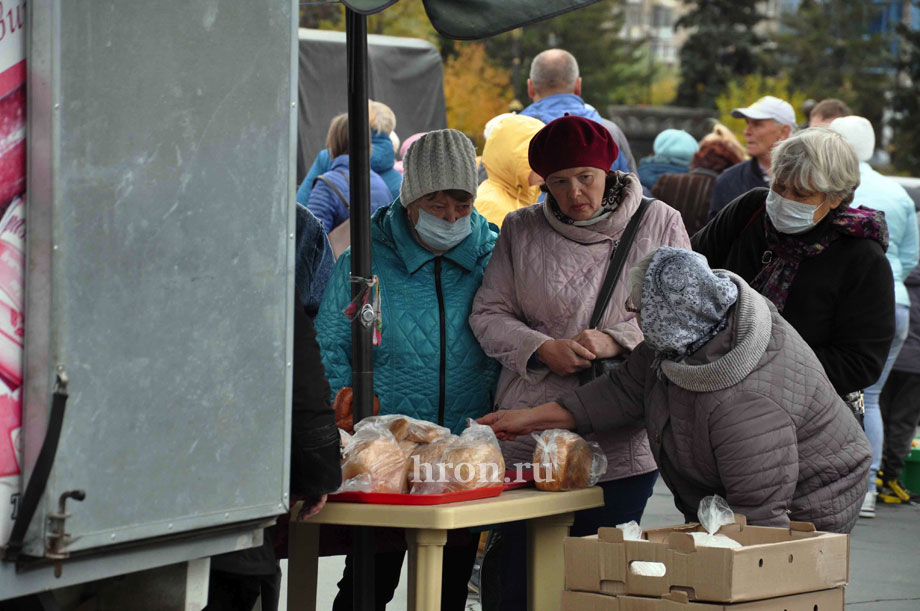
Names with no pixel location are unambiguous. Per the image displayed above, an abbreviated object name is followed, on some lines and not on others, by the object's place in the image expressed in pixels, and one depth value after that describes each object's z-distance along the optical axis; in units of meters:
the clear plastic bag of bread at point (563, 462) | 6.58
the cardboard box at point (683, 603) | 5.64
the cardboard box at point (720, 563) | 5.57
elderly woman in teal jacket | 7.20
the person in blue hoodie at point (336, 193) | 12.67
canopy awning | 5.95
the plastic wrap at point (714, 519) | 5.91
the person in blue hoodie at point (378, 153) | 13.48
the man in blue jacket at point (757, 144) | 13.55
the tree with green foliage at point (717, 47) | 68.62
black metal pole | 6.70
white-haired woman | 7.41
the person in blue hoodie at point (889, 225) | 13.05
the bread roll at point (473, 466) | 6.33
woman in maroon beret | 7.15
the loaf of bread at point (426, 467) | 6.40
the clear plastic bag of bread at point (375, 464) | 6.35
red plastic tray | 6.16
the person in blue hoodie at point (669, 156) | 17.44
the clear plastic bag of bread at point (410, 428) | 6.64
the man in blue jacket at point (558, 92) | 12.03
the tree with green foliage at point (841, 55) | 71.81
